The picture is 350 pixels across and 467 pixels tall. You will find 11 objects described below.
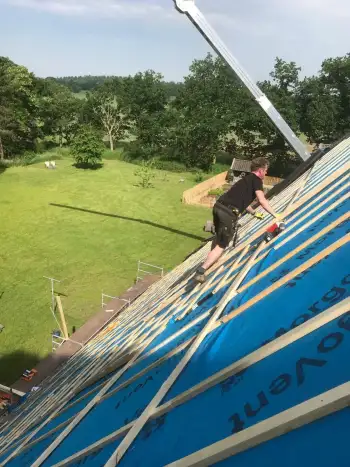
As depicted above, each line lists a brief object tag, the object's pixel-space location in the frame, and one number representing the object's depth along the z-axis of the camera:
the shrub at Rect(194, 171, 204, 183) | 35.83
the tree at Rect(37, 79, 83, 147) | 45.59
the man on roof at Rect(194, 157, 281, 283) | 5.62
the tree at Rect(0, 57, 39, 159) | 37.28
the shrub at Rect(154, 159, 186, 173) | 39.78
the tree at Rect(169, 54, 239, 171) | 38.47
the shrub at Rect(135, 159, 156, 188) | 32.19
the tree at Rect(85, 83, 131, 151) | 46.50
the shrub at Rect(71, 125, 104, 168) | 36.16
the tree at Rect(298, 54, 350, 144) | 35.25
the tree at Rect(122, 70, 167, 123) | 46.19
